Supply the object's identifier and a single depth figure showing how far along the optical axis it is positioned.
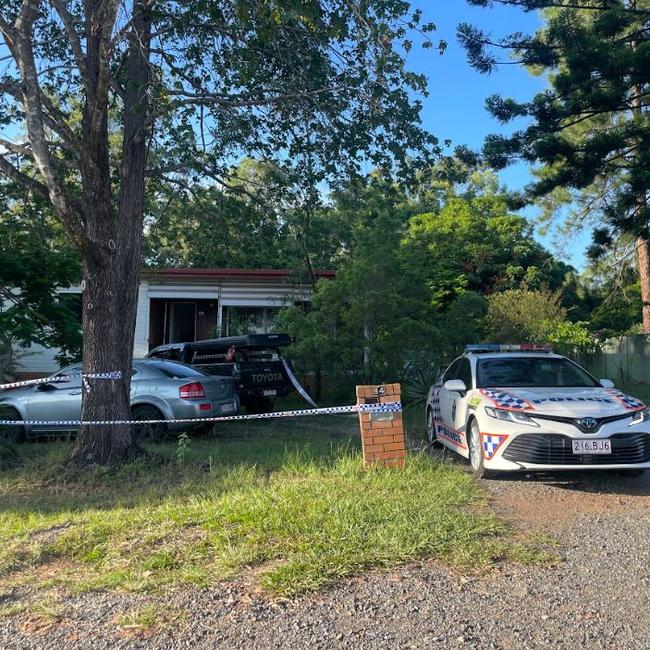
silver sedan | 10.18
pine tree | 13.53
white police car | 6.47
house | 18.38
